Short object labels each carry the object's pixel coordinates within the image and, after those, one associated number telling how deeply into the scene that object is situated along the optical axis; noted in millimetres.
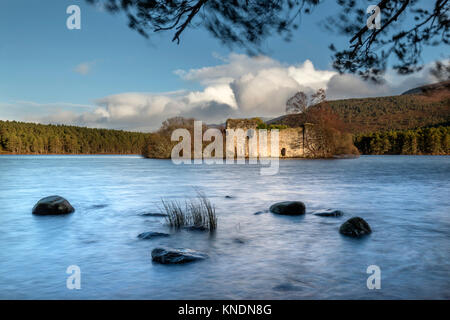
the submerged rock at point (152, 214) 9889
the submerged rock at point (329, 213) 9711
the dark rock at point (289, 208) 9836
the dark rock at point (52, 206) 10055
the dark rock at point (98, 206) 11943
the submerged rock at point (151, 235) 7254
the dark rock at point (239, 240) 6957
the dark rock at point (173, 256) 5387
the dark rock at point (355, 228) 7305
